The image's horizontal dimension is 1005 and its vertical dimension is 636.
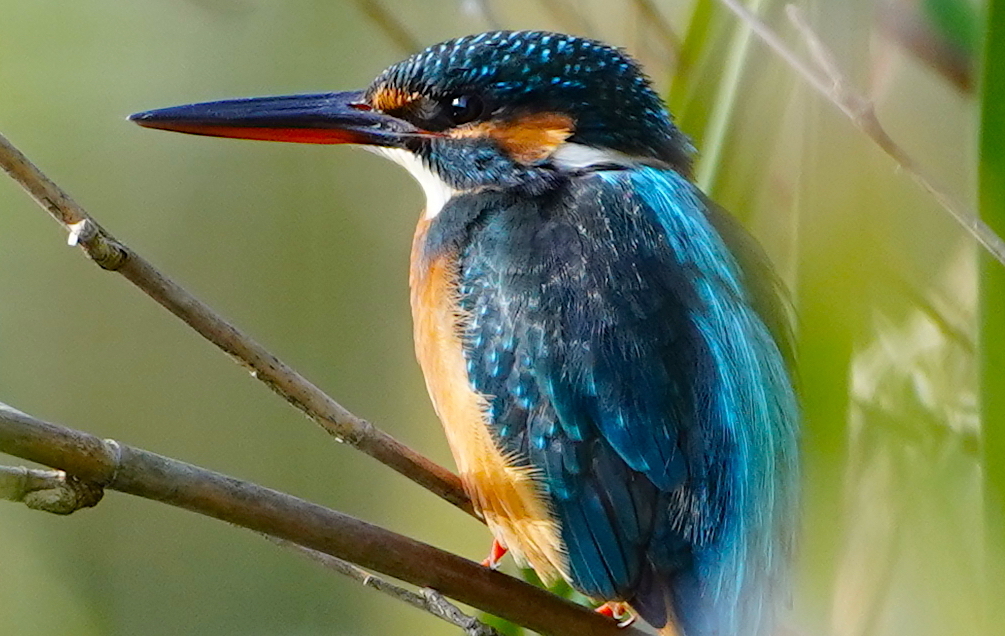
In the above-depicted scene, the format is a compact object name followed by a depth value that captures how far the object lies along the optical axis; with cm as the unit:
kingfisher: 234
